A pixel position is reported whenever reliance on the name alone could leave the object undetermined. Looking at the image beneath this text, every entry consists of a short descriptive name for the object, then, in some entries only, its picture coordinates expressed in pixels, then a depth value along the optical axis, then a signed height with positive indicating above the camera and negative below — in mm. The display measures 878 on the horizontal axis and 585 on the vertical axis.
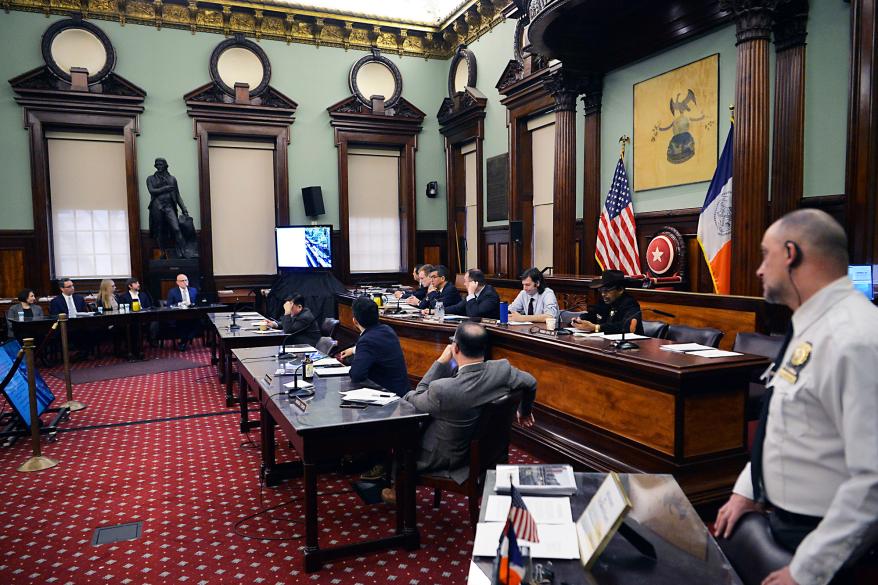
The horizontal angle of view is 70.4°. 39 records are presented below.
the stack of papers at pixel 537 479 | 2076 -783
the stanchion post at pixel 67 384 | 6410 -1281
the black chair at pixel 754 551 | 1662 -832
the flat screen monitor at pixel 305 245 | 11555 +256
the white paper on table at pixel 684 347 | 4216 -655
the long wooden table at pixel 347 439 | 3139 -936
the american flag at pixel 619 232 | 7906 +261
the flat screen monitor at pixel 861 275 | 4898 -216
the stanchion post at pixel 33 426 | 4836 -1270
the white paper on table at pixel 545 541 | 1658 -794
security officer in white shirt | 1391 -401
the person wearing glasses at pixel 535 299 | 6496 -487
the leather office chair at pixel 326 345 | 5547 -785
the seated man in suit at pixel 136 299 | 9328 -596
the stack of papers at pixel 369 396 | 3516 -804
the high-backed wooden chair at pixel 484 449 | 3246 -1038
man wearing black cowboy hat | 5188 -498
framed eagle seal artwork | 6922 +1488
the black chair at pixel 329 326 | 6469 -714
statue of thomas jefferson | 10602 +944
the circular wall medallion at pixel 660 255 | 7195 -38
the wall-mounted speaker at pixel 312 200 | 11883 +1118
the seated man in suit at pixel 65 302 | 9047 -566
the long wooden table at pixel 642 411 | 3695 -1042
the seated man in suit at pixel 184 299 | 9859 -614
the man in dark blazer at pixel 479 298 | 6895 -485
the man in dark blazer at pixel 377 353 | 4121 -638
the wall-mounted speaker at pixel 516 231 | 9734 +368
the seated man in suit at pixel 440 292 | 7930 -466
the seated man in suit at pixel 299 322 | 6141 -632
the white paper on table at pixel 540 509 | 1868 -791
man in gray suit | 3244 -742
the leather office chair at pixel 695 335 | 4723 -659
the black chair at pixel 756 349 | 4379 -740
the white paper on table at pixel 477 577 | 1534 -808
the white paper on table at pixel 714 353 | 4004 -665
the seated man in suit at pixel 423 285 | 8904 -413
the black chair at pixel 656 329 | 5062 -637
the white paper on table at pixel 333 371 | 4328 -793
